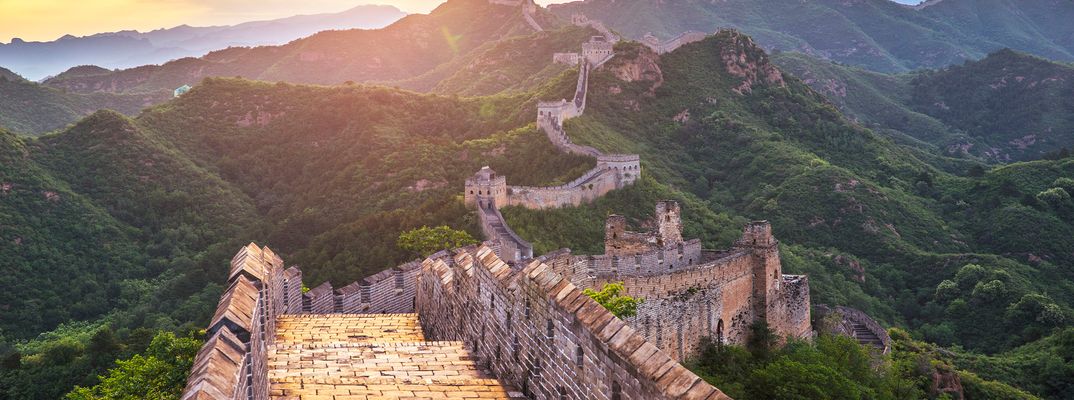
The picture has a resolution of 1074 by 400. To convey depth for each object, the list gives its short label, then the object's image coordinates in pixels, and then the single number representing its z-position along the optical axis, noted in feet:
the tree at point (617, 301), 88.28
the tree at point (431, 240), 148.25
